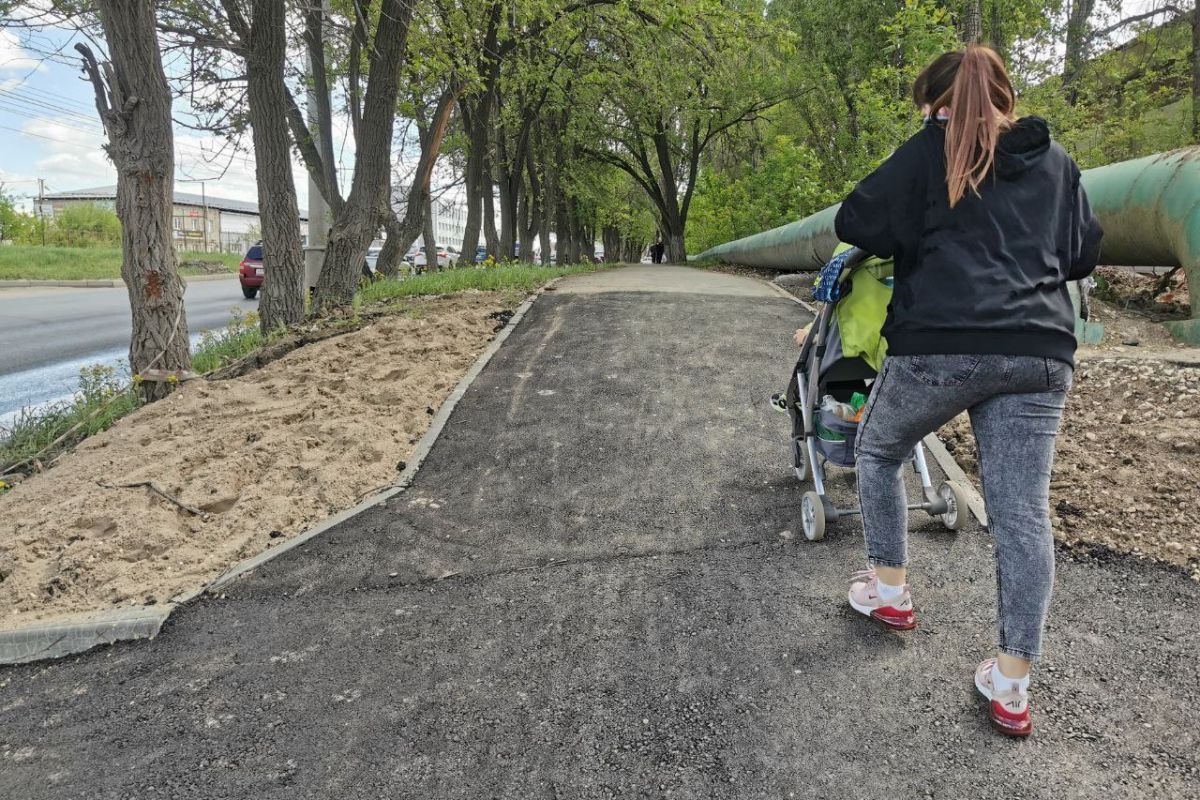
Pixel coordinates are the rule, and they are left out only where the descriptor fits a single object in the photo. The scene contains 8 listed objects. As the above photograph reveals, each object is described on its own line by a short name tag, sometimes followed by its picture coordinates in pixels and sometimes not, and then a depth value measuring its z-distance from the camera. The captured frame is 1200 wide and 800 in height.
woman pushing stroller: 2.21
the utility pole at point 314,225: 12.70
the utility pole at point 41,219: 43.16
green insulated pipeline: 5.96
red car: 20.80
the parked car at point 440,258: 33.22
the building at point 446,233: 112.71
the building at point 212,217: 66.25
